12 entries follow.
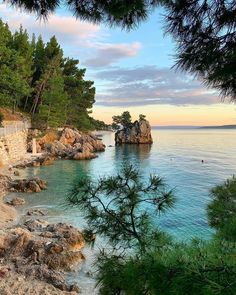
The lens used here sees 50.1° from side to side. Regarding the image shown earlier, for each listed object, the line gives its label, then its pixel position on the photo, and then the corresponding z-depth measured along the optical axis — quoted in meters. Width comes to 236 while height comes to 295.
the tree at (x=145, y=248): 2.11
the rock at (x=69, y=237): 10.61
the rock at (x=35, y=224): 12.53
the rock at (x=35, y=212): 15.03
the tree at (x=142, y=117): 64.68
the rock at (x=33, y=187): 19.80
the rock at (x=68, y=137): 42.08
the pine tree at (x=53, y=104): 38.92
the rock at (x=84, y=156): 36.13
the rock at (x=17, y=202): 16.69
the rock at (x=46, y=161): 30.54
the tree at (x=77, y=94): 48.97
